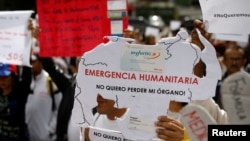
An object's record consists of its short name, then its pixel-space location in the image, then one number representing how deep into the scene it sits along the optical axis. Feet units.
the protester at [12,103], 15.47
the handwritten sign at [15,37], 14.15
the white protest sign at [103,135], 8.87
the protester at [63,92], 14.78
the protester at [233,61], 17.70
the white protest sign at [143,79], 8.28
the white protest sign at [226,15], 10.23
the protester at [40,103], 18.29
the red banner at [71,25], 13.71
